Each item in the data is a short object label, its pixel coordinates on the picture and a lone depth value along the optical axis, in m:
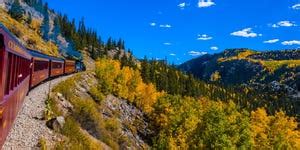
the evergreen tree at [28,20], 149.12
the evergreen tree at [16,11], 134.25
